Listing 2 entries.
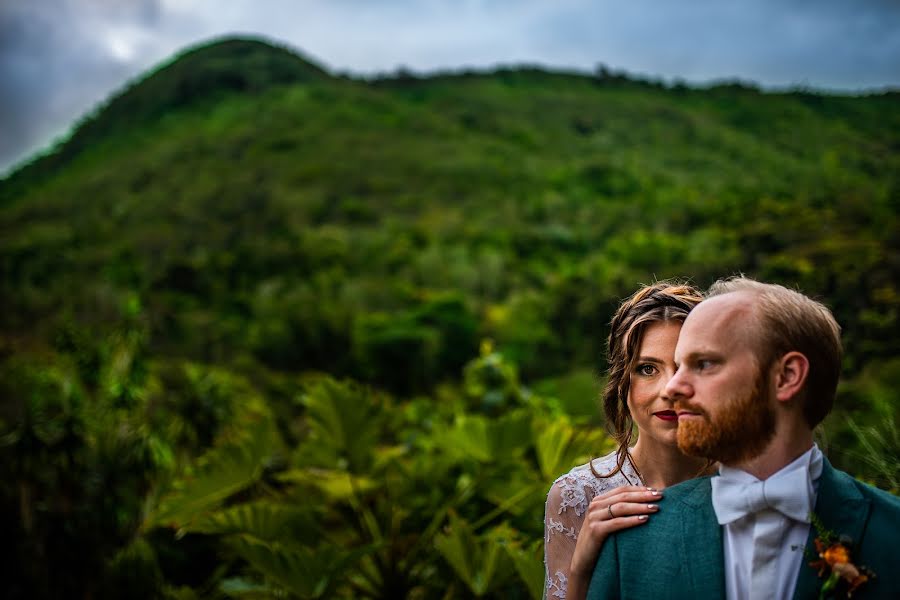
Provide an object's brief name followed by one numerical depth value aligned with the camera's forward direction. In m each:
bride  1.17
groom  0.86
